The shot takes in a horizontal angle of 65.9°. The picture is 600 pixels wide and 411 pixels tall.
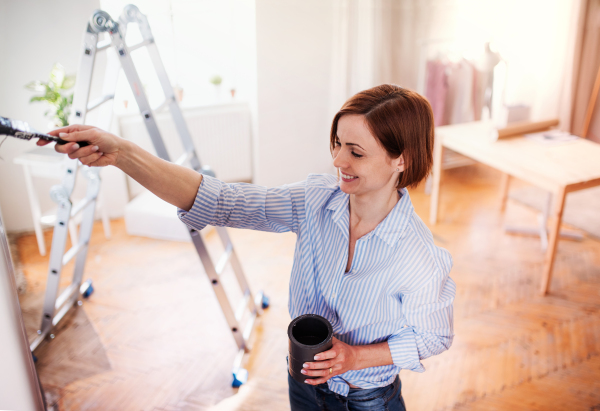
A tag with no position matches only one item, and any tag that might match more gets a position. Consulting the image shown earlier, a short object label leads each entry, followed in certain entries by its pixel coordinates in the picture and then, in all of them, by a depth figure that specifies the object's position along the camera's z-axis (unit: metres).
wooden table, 2.73
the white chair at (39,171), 1.97
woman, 1.07
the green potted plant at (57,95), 2.07
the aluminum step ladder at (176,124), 1.78
